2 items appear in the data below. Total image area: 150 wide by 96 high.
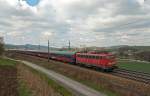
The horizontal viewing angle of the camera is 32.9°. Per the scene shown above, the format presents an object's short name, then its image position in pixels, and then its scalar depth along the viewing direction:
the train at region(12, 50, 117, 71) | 51.91
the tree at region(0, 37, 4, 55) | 109.88
